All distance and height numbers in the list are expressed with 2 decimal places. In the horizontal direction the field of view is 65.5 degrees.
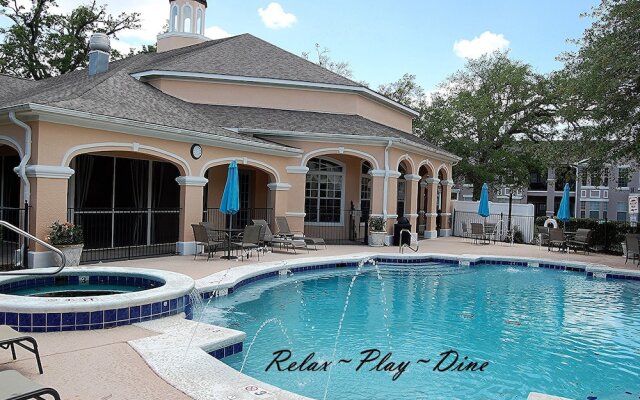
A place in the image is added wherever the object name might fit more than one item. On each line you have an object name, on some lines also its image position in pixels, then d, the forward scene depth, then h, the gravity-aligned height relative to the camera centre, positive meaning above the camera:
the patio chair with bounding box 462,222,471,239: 23.33 -1.03
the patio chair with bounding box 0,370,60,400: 3.30 -1.31
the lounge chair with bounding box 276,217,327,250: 16.27 -0.92
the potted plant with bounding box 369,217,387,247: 18.20 -0.92
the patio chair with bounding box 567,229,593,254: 18.30 -1.01
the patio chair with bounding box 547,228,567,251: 18.41 -0.94
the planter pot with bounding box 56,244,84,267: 10.35 -1.17
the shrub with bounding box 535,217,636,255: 19.05 -0.80
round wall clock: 13.81 +1.39
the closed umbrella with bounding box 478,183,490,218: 21.20 +0.22
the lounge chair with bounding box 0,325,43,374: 4.54 -1.31
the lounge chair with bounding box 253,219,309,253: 15.31 -1.13
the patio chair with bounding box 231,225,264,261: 13.47 -0.93
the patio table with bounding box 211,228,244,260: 13.20 -1.23
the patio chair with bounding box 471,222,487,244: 20.61 -0.83
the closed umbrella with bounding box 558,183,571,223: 19.01 +0.06
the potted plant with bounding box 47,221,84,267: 10.30 -0.89
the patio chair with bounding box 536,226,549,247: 20.31 -0.89
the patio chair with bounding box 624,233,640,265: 15.50 -0.91
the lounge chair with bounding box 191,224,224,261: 12.69 -0.93
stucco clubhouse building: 10.91 +1.59
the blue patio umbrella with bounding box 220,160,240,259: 13.35 +0.14
